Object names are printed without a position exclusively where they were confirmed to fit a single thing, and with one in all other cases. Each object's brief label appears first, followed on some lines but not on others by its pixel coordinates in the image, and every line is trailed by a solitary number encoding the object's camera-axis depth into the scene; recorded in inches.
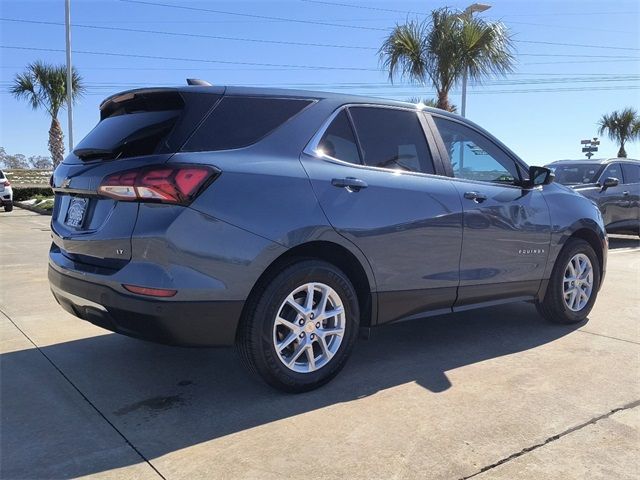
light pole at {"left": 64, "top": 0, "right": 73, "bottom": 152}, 885.8
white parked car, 804.6
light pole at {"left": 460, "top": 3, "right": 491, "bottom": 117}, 628.3
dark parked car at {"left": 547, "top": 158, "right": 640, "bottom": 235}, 448.5
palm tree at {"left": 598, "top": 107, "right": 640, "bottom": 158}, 1411.2
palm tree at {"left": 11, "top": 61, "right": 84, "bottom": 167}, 1117.1
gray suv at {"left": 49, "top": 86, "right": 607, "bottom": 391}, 118.6
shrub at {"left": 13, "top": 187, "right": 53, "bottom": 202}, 1045.8
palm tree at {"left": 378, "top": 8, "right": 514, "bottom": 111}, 613.3
